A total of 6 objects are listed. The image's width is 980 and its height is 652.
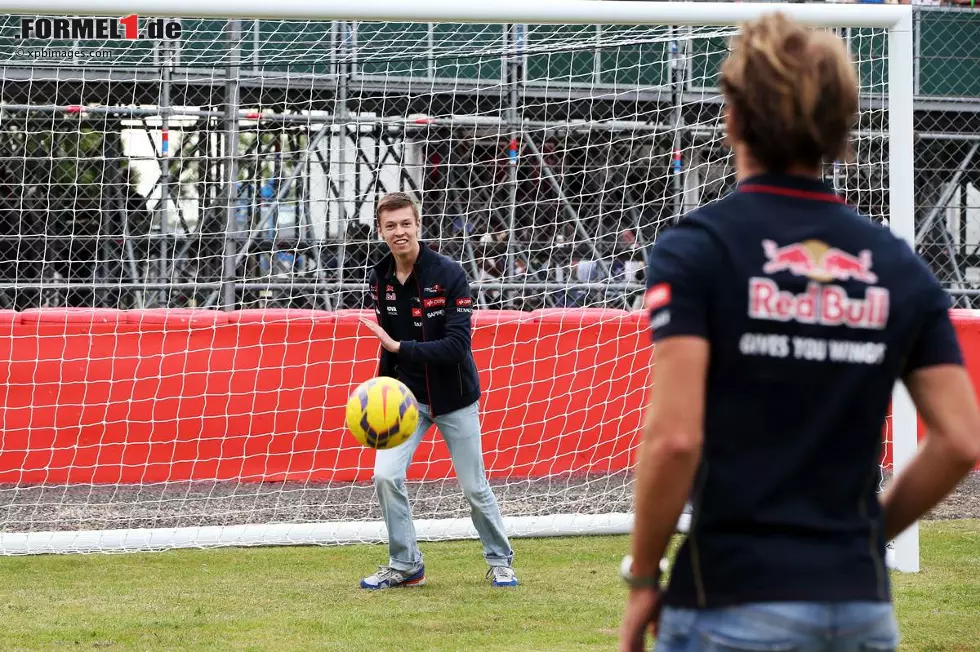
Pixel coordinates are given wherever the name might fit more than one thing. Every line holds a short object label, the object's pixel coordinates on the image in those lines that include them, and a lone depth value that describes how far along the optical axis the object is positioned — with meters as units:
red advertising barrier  19.19
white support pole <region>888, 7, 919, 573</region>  14.20
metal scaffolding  24.94
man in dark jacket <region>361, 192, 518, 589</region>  12.95
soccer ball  12.00
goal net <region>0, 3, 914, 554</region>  18.27
